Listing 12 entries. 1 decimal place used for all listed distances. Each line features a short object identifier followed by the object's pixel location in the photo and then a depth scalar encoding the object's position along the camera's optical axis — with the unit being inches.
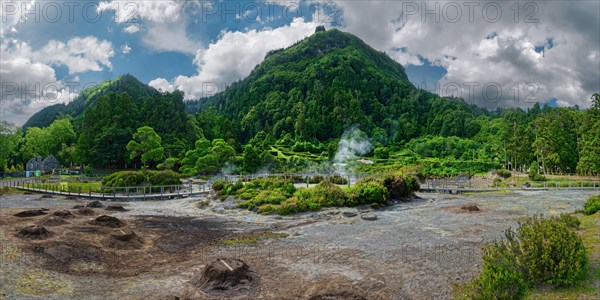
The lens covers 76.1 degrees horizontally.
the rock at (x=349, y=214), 1085.4
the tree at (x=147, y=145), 2154.3
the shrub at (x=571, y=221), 663.1
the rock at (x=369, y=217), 1005.1
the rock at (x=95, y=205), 1269.7
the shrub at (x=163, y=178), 1795.0
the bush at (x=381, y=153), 3501.5
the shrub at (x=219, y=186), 1527.6
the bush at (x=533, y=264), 390.3
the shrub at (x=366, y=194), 1257.6
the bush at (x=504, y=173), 2630.4
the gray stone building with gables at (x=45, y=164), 3257.9
